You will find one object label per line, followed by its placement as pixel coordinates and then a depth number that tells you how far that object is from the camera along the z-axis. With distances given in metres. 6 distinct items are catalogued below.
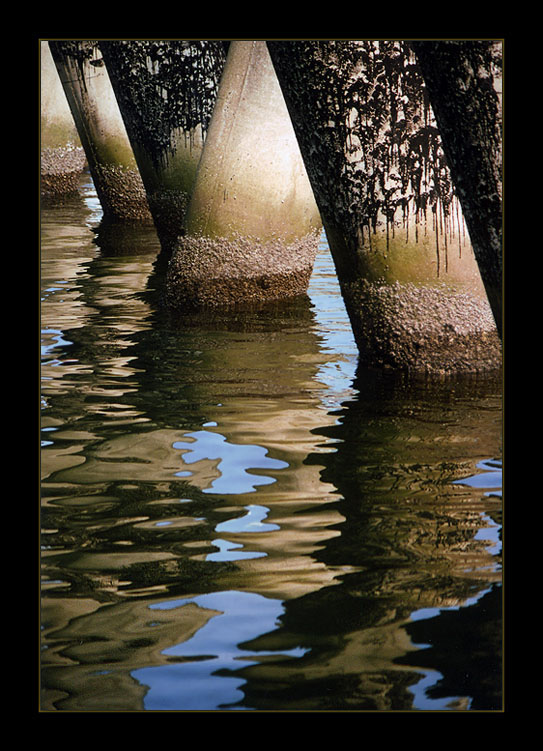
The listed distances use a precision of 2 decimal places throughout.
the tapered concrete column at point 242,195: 14.30
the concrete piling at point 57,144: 28.89
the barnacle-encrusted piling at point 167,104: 17.31
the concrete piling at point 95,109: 22.61
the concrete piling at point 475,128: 6.78
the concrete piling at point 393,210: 10.65
